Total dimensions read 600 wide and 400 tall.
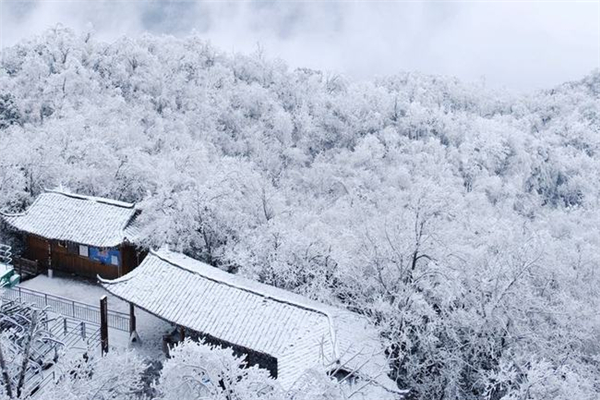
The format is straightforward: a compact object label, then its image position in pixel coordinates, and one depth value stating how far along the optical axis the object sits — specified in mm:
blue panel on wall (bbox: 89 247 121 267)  27781
